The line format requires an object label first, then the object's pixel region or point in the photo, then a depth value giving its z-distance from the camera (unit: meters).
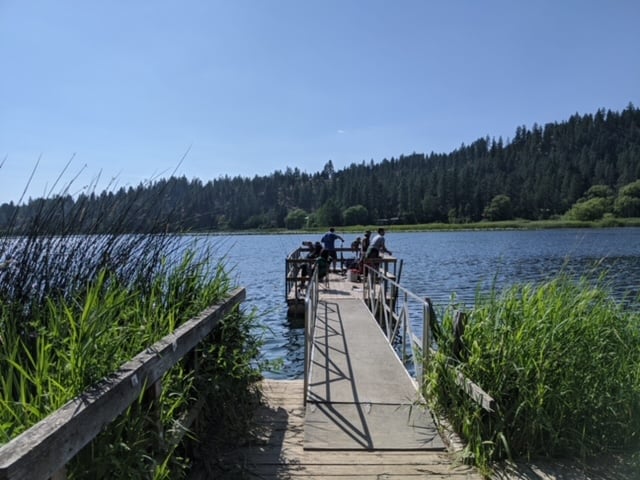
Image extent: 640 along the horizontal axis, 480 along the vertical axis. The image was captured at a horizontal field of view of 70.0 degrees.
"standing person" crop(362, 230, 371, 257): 17.38
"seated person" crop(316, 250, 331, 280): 13.63
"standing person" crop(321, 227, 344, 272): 15.93
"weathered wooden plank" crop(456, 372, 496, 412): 3.32
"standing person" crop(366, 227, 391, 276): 14.36
